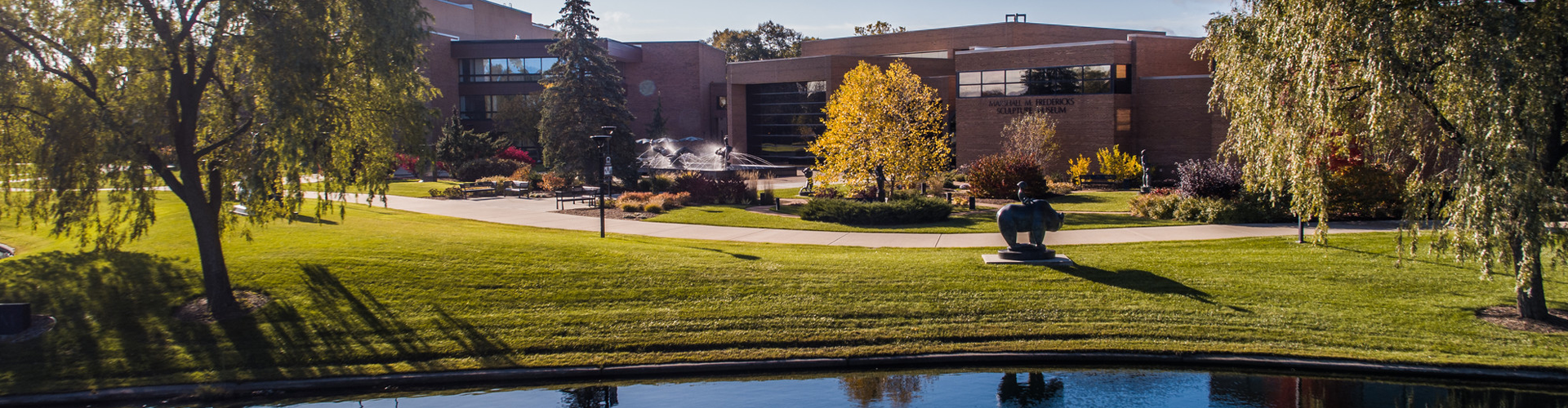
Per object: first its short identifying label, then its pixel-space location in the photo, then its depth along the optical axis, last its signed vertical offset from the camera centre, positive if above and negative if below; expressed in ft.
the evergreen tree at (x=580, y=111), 123.34 +8.39
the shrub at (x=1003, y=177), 95.71 -1.07
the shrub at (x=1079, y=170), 111.36 -0.42
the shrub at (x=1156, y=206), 73.67 -3.33
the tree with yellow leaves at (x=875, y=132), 85.46 +3.48
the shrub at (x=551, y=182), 119.34 -1.27
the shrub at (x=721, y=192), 95.45 -2.26
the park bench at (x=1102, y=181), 113.70 -1.91
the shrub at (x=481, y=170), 139.95 +0.55
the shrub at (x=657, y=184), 111.04 -1.52
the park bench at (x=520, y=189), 113.50 -2.06
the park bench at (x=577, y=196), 97.45 -2.76
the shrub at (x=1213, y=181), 71.00 -1.28
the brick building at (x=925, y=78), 125.59 +15.48
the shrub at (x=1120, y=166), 114.32 -0.05
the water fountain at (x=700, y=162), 125.59 +1.41
